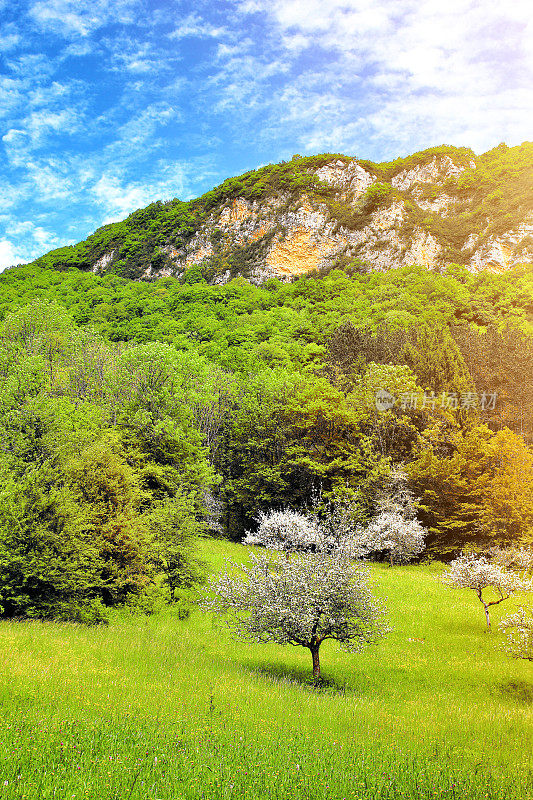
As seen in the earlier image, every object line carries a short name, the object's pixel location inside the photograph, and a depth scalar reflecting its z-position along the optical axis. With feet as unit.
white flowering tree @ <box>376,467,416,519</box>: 122.31
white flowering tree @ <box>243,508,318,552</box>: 104.94
